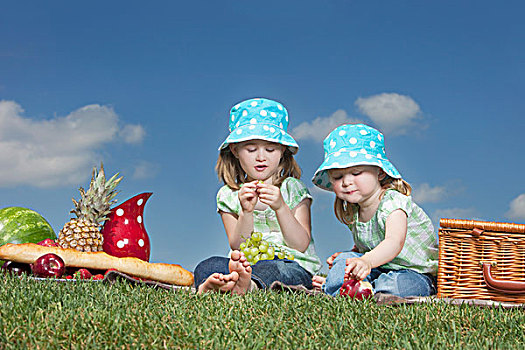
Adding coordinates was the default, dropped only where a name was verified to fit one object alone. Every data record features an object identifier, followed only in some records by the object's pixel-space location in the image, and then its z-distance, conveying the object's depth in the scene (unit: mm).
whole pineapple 6152
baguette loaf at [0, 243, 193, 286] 5523
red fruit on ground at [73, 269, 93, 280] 5418
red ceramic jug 6258
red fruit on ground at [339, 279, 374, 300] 4258
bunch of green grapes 5031
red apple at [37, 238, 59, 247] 6095
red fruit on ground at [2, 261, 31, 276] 5471
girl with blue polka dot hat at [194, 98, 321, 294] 4875
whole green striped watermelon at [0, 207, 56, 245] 6734
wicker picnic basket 4387
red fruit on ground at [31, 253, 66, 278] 5138
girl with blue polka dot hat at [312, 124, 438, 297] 4816
